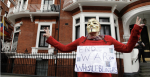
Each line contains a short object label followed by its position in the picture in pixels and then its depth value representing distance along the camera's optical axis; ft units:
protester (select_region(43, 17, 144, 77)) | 6.50
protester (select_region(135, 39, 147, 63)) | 22.47
